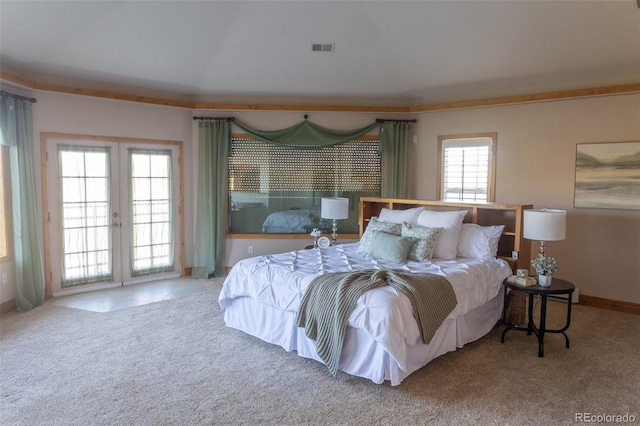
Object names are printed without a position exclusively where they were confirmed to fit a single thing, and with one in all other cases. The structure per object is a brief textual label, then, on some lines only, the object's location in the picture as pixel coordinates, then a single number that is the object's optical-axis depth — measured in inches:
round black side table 136.8
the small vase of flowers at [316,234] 206.6
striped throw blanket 117.3
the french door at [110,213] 203.6
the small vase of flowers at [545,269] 140.9
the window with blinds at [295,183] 247.0
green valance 241.8
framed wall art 181.8
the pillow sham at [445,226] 163.6
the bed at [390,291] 112.7
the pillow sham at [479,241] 163.2
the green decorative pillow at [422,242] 158.9
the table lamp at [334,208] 208.1
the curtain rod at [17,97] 172.2
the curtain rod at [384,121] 240.9
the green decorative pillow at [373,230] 172.1
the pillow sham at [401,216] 182.9
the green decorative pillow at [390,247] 157.6
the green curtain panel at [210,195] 238.5
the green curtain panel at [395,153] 241.4
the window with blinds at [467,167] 220.7
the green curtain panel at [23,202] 177.3
